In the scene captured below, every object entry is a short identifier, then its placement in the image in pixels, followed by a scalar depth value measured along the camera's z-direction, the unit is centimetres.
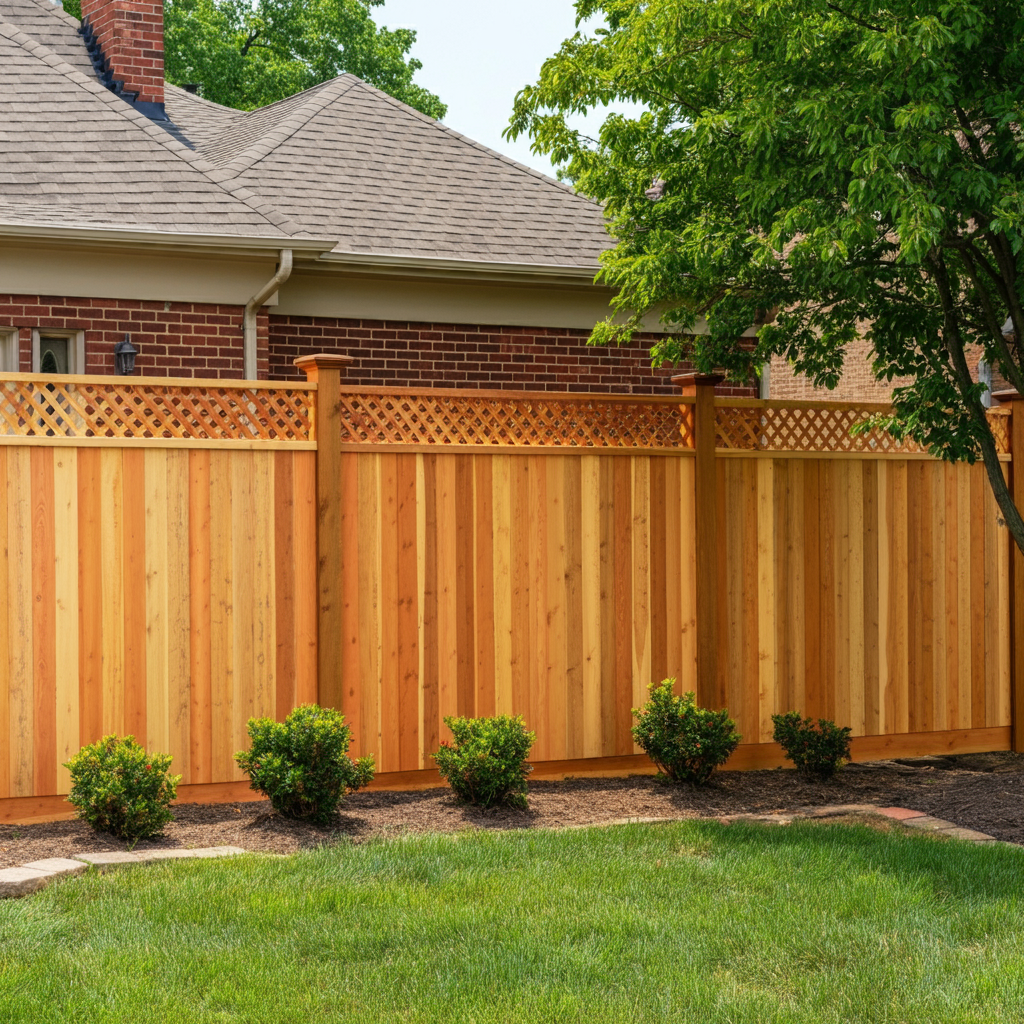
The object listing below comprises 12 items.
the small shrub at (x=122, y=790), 596
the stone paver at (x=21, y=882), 507
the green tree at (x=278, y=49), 2841
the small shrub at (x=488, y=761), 665
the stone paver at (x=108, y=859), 547
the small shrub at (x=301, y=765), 627
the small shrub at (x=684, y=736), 727
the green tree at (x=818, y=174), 579
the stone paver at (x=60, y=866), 530
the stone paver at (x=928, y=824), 634
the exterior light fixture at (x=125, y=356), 883
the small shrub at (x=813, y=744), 762
